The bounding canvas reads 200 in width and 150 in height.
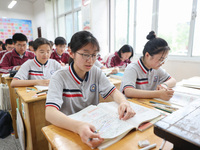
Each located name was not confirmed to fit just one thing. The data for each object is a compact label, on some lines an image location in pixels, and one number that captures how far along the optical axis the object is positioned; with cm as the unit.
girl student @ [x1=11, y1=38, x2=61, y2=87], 156
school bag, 186
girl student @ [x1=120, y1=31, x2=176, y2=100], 113
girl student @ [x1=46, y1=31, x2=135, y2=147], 77
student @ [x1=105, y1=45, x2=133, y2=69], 289
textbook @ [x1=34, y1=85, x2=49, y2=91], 141
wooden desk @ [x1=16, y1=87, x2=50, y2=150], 123
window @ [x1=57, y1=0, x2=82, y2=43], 524
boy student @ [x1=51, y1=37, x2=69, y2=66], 313
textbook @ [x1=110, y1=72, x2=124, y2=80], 194
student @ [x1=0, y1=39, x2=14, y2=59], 352
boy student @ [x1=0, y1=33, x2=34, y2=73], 242
